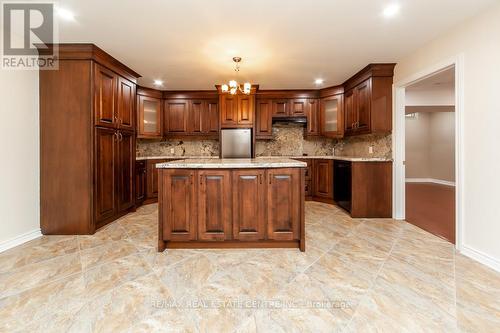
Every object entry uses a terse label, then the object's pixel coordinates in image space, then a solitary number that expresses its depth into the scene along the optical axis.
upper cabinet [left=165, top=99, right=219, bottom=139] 5.12
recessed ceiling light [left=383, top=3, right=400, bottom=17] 2.18
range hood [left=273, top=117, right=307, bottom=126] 5.06
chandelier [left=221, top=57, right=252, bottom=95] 3.24
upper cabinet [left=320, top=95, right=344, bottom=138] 4.71
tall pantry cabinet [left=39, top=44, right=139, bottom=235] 2.92
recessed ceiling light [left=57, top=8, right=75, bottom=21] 2.25
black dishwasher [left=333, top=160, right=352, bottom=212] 3.88
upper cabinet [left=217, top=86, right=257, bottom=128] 4.87
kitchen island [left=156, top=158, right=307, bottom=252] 2.43
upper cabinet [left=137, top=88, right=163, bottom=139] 4.71
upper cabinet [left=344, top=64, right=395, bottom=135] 3.65
